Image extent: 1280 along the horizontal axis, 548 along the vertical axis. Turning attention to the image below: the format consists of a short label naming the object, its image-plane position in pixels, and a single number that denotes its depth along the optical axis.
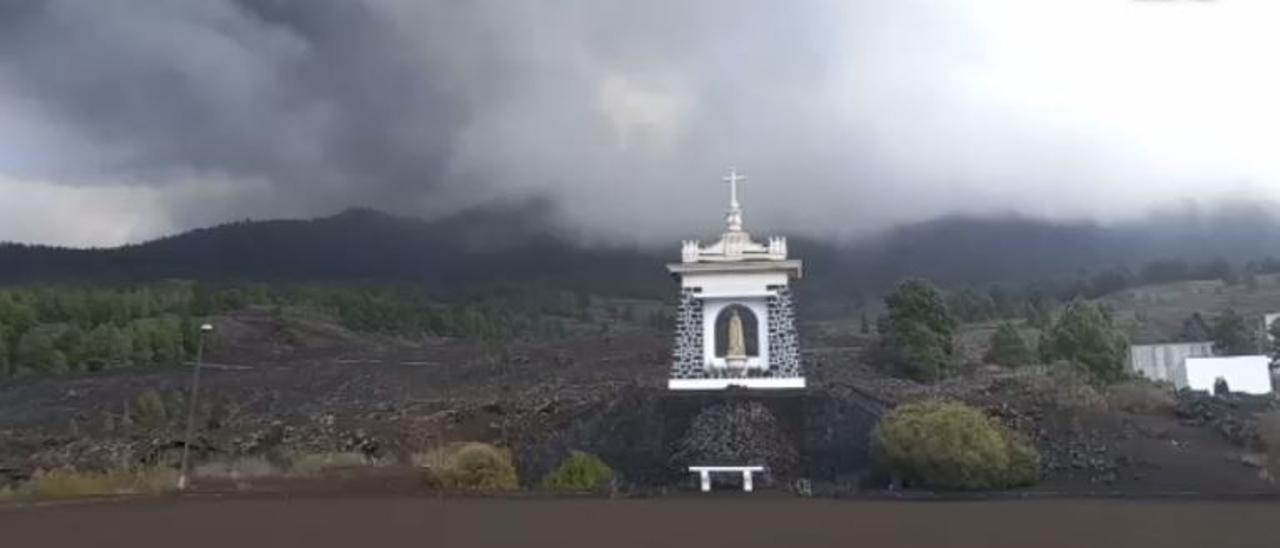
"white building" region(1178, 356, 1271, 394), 48.28
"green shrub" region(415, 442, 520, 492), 25.38
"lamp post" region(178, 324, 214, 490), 26.56
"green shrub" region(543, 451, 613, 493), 25.69
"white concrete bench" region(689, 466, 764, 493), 28.55
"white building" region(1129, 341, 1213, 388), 64.94
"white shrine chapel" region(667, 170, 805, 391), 32.81
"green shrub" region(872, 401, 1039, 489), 24.02
